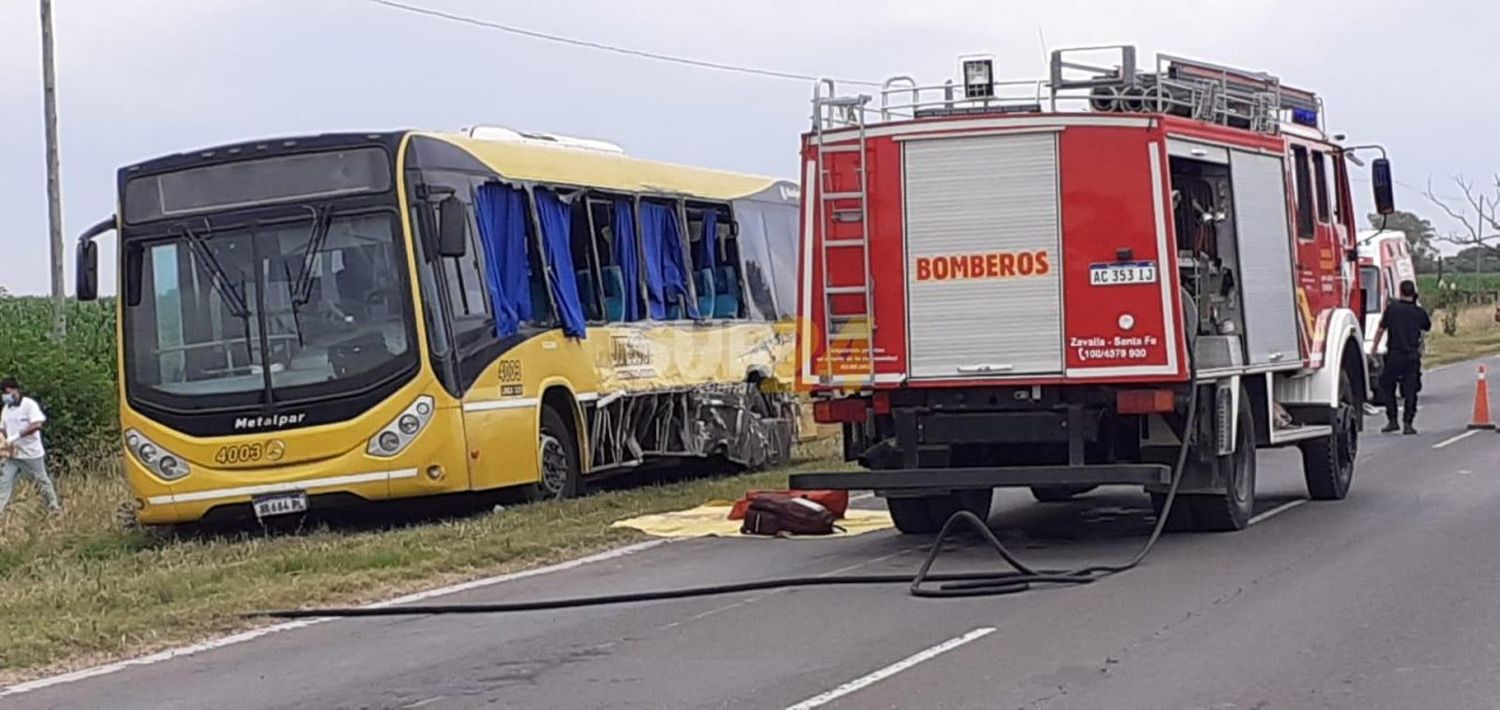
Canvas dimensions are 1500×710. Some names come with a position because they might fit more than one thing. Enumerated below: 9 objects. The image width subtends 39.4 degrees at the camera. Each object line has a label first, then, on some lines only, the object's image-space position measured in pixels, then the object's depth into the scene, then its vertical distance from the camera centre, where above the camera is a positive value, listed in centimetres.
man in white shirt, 1983 -62
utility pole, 2727 +276
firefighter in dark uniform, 2461 -38
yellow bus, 1645 +31
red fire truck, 1337 +31
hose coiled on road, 1185 -140
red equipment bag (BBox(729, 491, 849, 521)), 1599 -119
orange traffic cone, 2505 -106
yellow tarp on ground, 1584 -135
